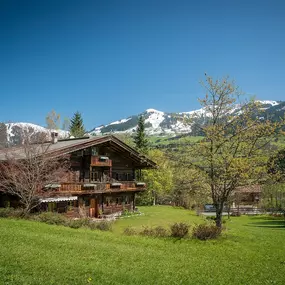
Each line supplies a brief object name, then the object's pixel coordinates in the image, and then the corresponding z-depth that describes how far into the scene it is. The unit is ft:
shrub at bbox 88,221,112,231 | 71.15
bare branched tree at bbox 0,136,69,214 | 76.74
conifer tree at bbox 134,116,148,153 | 202.12
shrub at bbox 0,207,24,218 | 73.53
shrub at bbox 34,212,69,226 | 71.57
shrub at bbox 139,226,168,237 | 64.14
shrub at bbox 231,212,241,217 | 163.94
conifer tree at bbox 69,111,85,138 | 220.23
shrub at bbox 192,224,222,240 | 61.26
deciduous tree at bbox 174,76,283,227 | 62.59
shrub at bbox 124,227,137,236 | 66.57
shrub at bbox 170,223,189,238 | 62.34
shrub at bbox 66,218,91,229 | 69.53
